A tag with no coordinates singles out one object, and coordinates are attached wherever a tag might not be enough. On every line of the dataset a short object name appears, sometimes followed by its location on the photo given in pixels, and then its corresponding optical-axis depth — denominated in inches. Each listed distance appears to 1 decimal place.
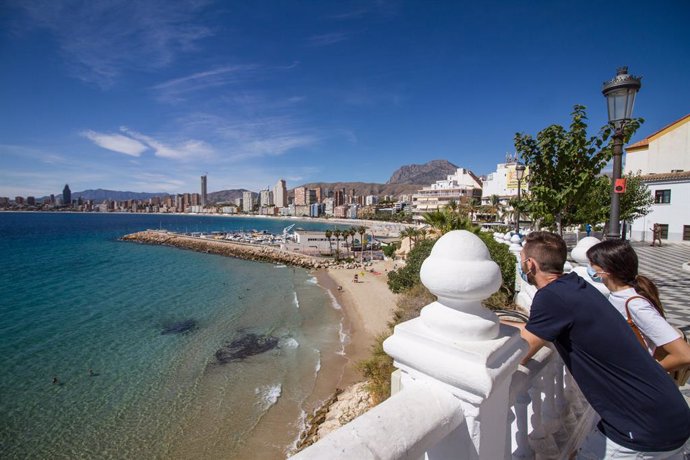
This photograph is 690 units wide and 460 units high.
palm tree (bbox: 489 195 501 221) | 2508.6
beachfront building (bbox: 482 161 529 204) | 2900.6
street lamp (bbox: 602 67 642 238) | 189.9
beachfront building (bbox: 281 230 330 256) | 2089.1
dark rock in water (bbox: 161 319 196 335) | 802.8
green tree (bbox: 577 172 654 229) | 720.5
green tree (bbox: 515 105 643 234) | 274.4
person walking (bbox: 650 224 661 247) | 892.0
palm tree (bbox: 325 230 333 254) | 2066.2
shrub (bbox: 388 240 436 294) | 701.6
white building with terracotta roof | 903.7
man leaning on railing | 63.5
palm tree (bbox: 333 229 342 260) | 1867.1
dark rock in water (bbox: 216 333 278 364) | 645.9
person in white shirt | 77.9
